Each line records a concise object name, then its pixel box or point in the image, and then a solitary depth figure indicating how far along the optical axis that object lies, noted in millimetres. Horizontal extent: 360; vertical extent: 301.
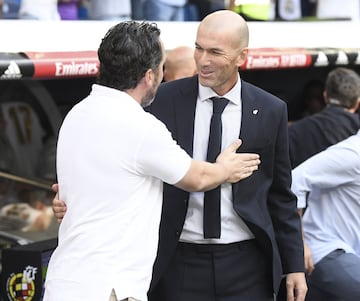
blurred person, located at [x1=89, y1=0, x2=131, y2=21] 13016
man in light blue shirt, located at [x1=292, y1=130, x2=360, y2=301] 8508
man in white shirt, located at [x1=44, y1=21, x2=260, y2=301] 5500
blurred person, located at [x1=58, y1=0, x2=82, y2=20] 12695
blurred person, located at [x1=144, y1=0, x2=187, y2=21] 13555
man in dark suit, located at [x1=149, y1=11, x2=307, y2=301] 6832
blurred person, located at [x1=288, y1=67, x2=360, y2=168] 11328
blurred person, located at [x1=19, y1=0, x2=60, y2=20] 11742
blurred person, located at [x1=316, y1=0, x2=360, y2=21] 16656
